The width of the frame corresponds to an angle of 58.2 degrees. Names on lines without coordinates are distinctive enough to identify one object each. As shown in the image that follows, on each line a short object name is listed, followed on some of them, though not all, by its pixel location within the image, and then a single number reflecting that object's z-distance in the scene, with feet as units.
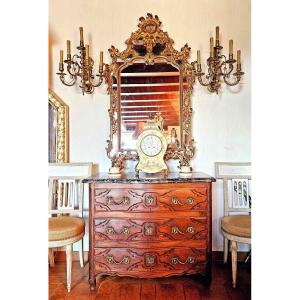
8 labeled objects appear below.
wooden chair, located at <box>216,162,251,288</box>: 8.43
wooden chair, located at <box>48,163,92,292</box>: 8.38
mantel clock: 8.00
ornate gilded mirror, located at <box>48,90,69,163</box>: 8.97
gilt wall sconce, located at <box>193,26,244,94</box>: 8.37
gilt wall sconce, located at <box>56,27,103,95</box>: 8.33
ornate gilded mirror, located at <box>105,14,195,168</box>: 8.75
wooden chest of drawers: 7.13
